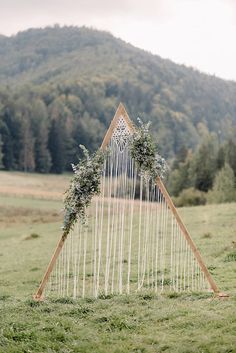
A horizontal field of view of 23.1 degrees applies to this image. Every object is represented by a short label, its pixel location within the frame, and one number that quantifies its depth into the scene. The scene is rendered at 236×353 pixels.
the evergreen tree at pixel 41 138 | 110.75
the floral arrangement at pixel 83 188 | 15.52
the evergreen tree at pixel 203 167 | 79.62
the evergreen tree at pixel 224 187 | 65.56
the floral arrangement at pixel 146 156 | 15.69
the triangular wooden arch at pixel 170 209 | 14.97
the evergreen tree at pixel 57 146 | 111.81
